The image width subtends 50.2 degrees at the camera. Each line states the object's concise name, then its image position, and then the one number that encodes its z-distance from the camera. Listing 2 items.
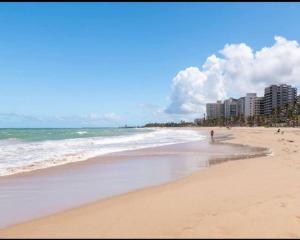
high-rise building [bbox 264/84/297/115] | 180.25
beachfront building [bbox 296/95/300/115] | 123.94
